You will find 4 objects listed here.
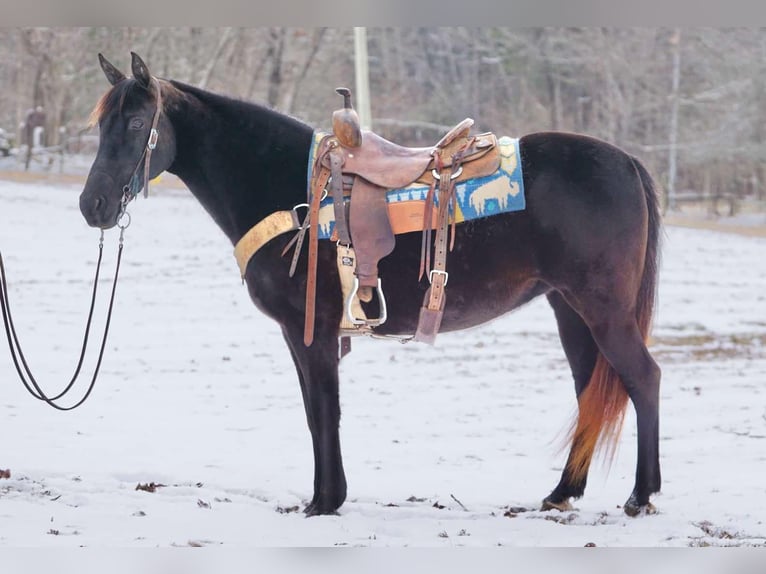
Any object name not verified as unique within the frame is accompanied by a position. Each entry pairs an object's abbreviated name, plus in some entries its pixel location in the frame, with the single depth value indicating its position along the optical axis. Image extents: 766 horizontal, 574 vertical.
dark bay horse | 7.99
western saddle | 7.88
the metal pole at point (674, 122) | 39.22
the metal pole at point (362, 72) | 30.30
